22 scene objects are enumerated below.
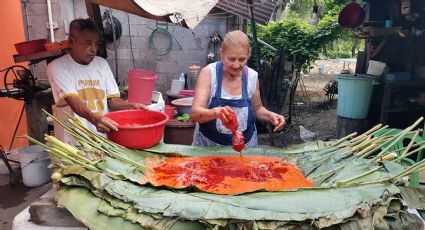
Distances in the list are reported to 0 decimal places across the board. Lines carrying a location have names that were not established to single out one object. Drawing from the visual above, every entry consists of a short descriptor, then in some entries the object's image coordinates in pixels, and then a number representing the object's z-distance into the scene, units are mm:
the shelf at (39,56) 3611
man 2529
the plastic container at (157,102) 3727
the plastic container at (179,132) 4242
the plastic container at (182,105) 4532
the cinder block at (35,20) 6734
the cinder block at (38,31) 6792
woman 2258
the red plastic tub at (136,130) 2076
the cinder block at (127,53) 7320
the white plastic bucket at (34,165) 4336
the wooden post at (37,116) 4633
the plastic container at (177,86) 6281
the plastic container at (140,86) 3633
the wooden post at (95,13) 3647
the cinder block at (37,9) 6680
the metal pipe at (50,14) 6609
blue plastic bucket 6102
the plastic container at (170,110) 4375
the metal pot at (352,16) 6593
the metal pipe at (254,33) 4190
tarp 2510
